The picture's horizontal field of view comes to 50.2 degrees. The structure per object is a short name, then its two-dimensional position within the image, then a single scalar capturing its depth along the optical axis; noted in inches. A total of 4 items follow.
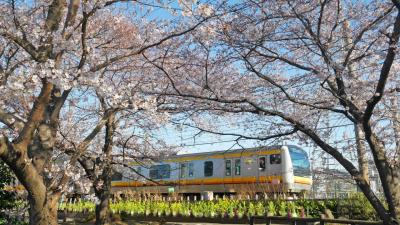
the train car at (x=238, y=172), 675.4
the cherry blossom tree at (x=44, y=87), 169.5
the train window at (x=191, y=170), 788.6
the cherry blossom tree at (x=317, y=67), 198.7
